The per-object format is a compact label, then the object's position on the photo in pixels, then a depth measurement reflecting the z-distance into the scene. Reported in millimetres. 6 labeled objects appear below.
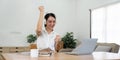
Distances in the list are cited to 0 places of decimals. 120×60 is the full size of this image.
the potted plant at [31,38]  6181
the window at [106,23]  4832
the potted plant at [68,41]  6346
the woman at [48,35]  1817
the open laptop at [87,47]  1881
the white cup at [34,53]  1632
